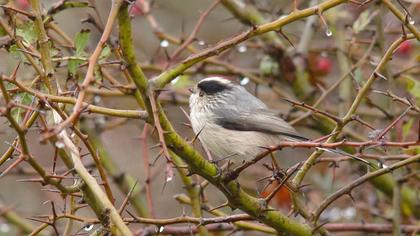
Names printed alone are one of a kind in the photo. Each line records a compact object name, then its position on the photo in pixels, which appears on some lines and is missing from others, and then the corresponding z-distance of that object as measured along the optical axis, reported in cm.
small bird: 712
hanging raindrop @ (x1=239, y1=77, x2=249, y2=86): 923
